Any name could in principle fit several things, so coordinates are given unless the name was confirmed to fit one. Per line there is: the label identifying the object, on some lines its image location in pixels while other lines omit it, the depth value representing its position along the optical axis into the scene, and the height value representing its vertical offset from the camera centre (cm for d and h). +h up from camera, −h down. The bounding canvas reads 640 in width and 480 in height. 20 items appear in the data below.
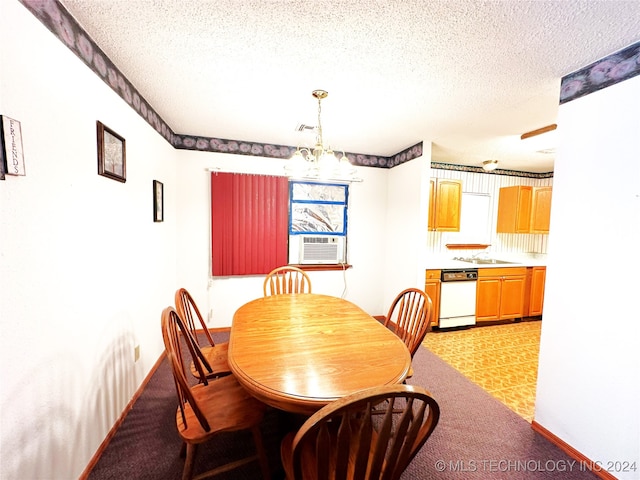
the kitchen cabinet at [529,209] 394 +28
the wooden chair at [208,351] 161 -94
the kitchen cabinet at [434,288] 326 -78
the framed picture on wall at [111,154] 148 +38
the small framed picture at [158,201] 234 +16
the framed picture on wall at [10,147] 90 +24
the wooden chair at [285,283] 259 -62
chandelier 183 +41
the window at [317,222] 339 +1
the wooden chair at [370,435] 72 -61
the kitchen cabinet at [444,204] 357 +30
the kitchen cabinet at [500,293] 351 -90
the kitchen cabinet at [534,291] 377 -91
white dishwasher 332 -92
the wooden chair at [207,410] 112 -94
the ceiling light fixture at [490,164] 370 +88
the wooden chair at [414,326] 157 -66
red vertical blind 311 -3
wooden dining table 104 -66
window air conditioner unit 344 -35
